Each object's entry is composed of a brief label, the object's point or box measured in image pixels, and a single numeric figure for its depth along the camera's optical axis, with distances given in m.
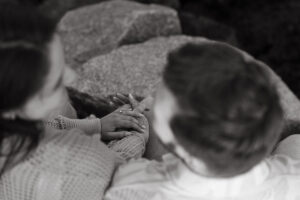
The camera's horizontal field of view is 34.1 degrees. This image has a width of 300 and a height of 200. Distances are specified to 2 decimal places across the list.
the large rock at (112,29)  2.27
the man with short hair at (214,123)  0.90
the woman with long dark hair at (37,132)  0.95
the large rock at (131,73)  1.95
